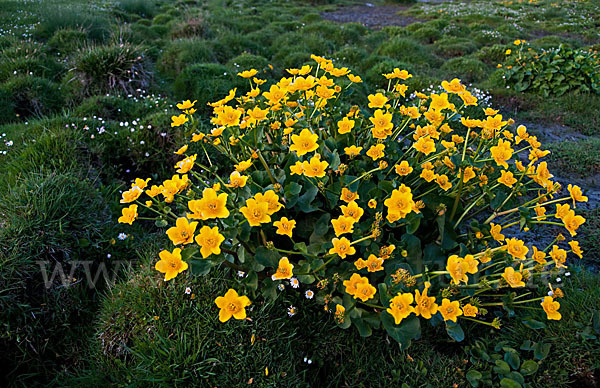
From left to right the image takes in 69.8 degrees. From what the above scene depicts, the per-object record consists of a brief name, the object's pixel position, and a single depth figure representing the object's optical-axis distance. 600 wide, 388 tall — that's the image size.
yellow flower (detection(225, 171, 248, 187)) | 0.58
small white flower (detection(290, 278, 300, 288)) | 0.62
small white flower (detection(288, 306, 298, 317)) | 0.65
